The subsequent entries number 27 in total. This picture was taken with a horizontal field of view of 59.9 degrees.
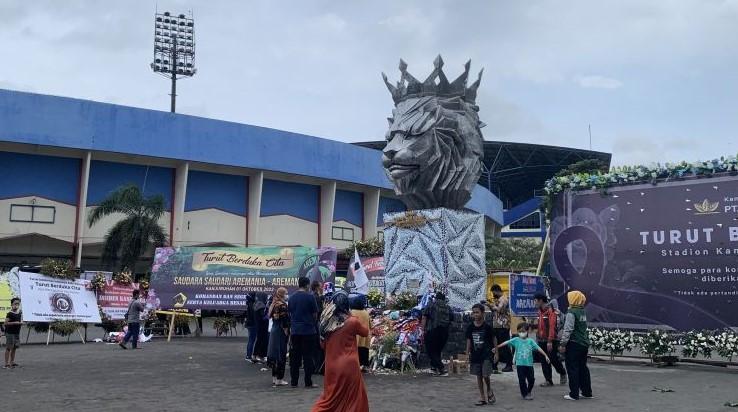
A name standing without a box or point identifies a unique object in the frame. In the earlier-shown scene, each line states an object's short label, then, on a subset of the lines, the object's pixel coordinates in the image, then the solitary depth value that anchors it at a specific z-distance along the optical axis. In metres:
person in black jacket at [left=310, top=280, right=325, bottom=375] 10.78
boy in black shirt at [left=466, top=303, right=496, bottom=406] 8.34
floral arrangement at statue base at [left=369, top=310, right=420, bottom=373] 11.62
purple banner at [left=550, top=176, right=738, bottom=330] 12.06
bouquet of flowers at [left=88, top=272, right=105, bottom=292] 18.56
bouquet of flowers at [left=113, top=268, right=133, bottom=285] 19.72
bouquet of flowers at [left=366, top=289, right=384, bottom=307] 14.09
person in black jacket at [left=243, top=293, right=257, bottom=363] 13.09
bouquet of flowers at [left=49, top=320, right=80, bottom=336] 17.55
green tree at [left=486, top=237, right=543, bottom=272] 47.59
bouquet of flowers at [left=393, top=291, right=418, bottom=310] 12.84
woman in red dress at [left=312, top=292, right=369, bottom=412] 5.73
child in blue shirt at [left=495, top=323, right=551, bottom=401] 8.79
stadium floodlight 51.00
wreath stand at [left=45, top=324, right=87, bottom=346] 17.65
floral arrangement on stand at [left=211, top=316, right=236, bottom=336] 20.03
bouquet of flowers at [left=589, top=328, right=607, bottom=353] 13.23
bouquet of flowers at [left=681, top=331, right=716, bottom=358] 11.86
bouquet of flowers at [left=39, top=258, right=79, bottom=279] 17.55
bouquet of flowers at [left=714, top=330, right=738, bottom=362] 11.60
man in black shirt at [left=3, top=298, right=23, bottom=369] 12.16
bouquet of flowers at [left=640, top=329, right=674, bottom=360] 12.45
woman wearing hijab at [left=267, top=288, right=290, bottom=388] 9.80
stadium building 33.03
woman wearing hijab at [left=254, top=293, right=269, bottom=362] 12.78
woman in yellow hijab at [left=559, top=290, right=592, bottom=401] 8.70
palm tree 30.52
